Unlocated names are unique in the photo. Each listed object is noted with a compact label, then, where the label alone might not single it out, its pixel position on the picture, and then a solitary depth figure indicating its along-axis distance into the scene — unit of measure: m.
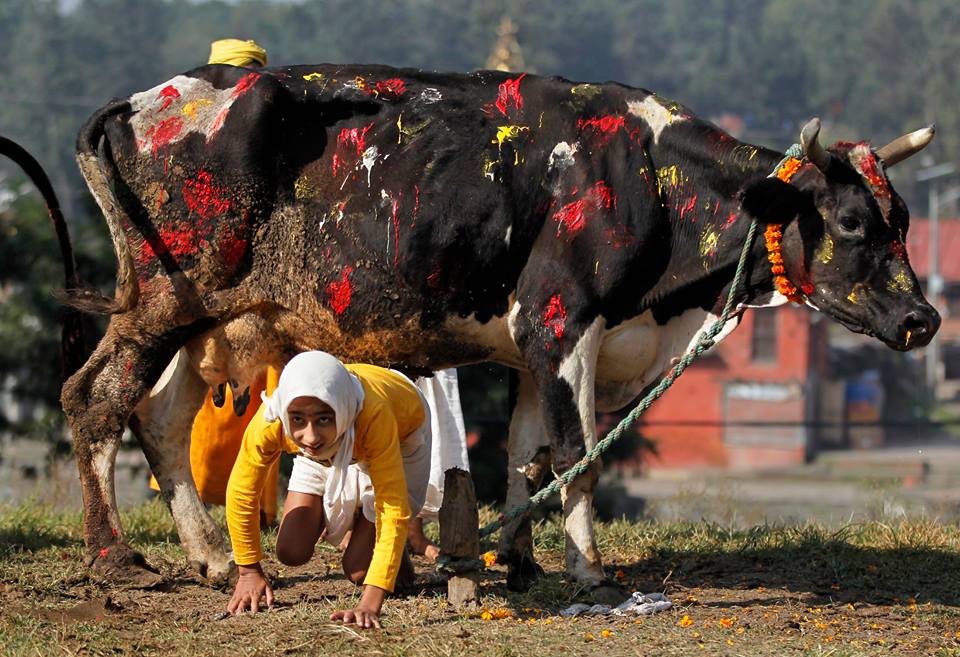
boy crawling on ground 11.05
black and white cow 12.95
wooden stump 12.10
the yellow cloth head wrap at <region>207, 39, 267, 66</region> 15.94
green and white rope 12.71
